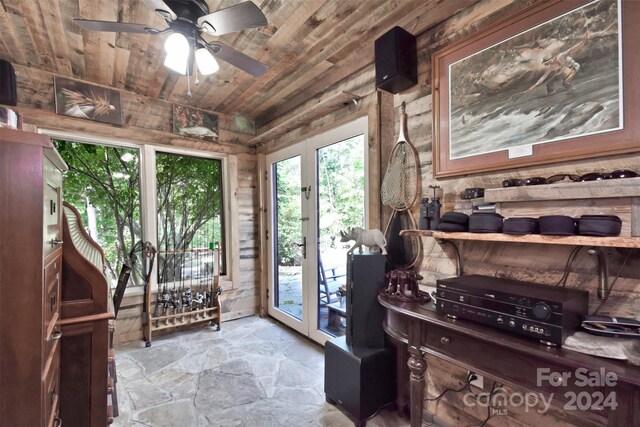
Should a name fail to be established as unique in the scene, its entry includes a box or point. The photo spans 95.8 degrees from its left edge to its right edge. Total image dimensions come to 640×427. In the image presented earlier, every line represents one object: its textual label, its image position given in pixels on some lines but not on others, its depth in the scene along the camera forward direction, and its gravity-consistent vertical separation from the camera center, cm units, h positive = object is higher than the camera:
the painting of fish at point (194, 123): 345 +114
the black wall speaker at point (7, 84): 233 +111
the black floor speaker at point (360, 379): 181 -109
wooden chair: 295 -73
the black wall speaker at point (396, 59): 190 +102
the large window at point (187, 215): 345 +1
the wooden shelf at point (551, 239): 98 -12
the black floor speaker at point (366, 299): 192 -57
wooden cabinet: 89 -19
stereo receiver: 102 -38
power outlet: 162 -97
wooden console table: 85 -57
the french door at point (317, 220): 266 -7
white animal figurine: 195 -17
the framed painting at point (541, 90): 119 +58
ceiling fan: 147 +104
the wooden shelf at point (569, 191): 104 +7
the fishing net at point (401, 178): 200 +24
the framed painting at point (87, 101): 279 +117
